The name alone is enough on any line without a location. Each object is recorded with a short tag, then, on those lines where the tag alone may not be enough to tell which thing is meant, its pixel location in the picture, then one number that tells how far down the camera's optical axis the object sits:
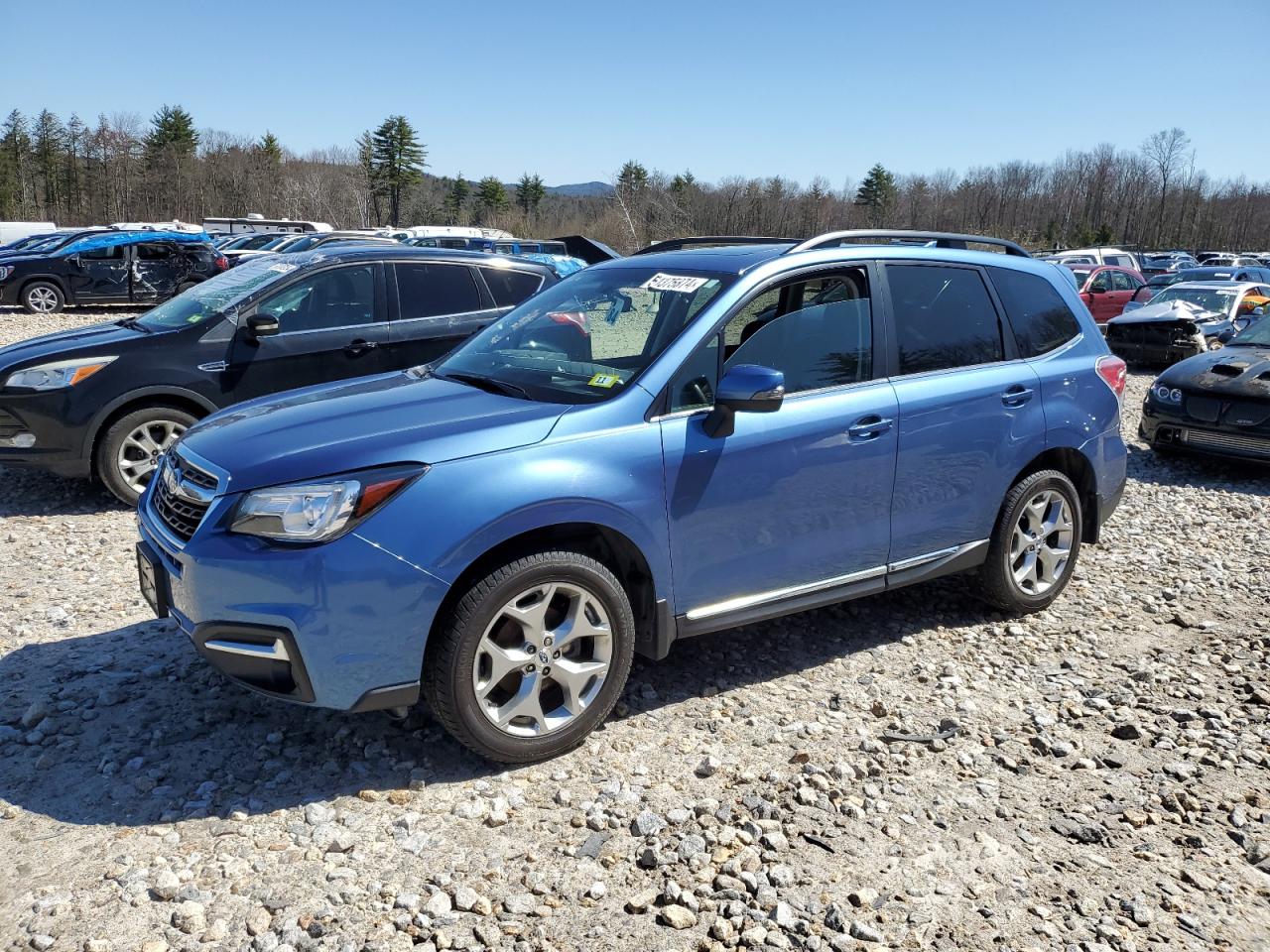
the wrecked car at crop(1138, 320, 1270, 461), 8.74
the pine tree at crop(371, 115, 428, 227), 92.81
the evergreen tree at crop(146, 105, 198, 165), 91.81
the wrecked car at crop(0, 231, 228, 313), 20.47
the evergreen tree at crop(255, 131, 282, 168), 92.00
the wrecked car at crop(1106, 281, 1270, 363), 15.95
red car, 22.33
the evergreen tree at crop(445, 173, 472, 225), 95.31
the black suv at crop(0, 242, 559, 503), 6.77
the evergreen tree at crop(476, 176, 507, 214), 111.25
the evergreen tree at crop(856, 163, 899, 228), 103.94
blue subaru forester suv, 3.29
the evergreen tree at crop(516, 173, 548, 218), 116.75
